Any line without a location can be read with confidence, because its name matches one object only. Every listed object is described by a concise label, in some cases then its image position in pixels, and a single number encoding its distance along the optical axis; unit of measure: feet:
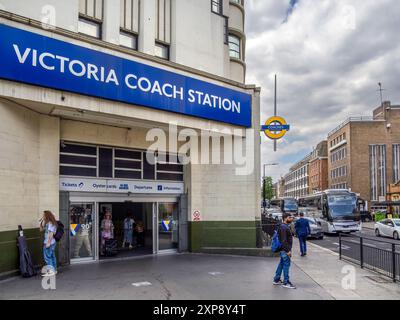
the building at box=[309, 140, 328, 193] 314.86
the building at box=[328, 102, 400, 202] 225.35
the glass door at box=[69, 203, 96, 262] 41.96
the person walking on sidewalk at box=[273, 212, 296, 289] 30.76
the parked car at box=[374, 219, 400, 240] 79.87
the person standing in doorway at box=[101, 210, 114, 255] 45.34
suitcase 45.32
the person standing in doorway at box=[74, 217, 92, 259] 42.37
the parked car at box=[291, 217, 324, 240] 79.66
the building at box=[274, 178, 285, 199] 593.42
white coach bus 91.15
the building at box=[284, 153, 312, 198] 387.96
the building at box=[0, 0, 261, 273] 33.63
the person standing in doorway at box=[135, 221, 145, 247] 51.26
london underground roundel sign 51.29
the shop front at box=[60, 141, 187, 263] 41.96
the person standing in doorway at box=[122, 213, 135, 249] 50.56
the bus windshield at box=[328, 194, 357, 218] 92.27
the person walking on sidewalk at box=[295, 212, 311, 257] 51.01
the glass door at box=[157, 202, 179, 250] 49.35
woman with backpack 33.47
